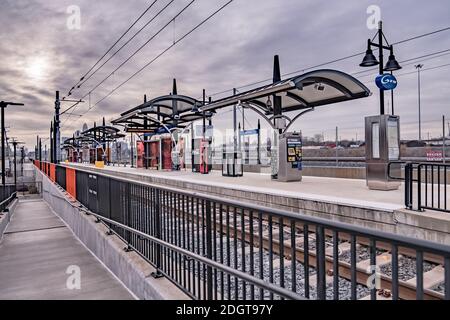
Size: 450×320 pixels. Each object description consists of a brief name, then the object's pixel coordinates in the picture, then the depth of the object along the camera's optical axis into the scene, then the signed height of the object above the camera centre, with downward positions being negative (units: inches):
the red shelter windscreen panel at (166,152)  944.7 +9.6
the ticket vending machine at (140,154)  1124.5 +7.0
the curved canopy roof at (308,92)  441.7 +88.9
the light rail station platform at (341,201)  238.5 -43.6
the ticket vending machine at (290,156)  523.2 -4.5
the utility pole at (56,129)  1067.7 +87.4
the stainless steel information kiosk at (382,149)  376.8 +2.3
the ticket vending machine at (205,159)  794.1 -9.7
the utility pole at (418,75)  800.8 +235.6
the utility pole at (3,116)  708.0 +87.0
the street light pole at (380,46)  472.4 +143.2
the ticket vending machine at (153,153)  1023.6 +8.1
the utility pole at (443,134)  535.8 +24.5
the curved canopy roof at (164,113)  807.7 +104.9
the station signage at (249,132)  973.2 +62.5
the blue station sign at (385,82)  431.2 +85.9
